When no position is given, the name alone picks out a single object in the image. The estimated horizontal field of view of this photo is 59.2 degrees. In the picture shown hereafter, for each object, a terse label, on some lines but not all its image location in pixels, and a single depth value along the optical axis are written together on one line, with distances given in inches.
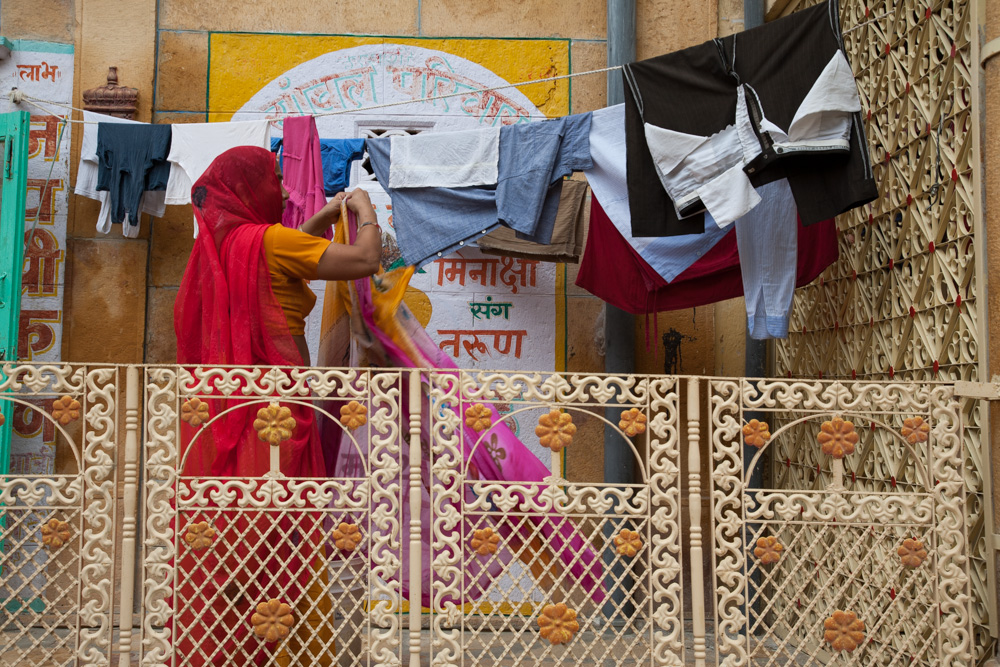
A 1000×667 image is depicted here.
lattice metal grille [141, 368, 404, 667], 124.3
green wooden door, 175.9
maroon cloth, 167.0
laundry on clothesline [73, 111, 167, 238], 182.9
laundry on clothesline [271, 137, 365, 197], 178.2
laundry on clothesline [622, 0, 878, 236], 136.0
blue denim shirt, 162.6
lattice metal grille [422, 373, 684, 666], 125.5
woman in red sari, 126.8
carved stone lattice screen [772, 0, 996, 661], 130.5
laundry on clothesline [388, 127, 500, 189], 167.9
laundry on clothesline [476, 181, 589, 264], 175.8
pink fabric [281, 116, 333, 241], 175.5
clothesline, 182.4
